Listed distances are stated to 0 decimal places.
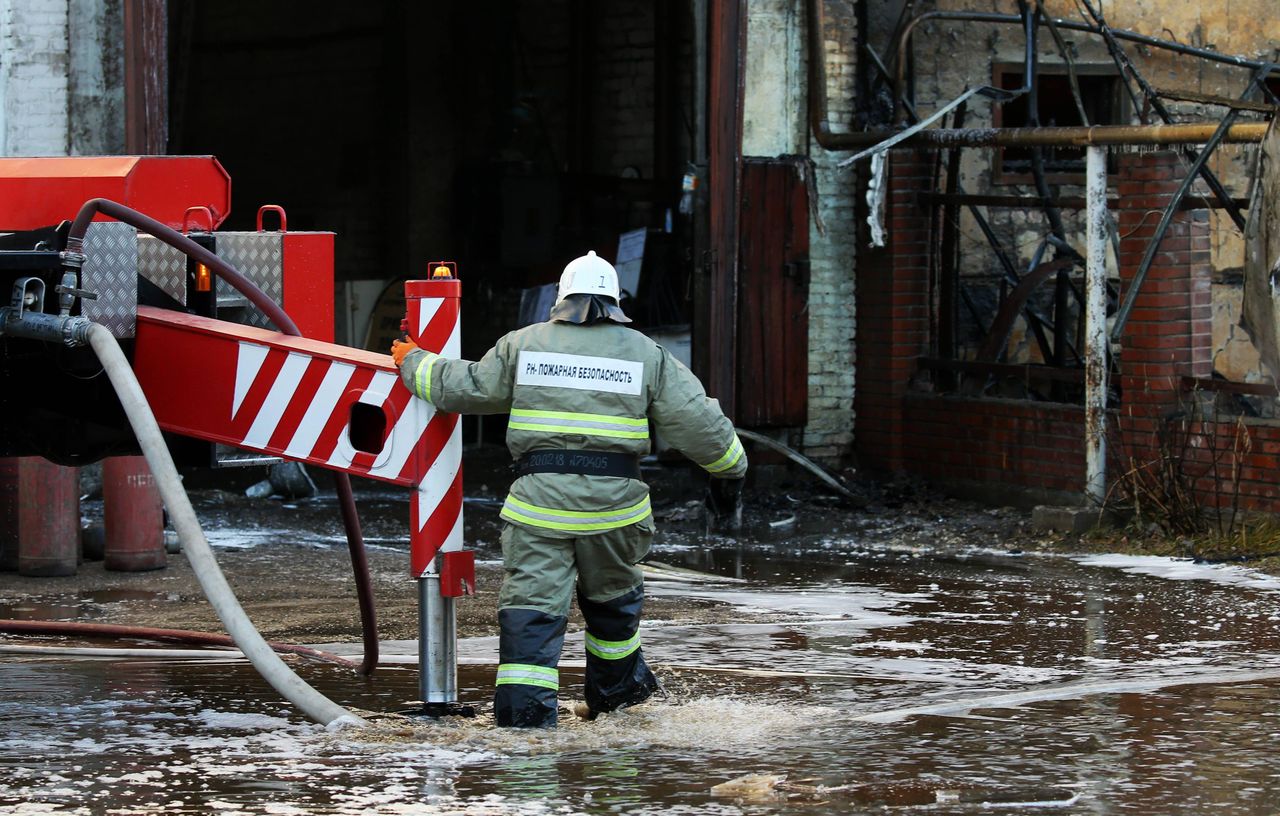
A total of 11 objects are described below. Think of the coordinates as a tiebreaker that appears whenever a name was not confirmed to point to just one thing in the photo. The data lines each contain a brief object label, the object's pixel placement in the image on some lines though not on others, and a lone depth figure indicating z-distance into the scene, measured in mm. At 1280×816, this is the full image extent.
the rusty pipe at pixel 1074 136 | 17781
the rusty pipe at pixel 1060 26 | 22609
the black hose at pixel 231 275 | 9859
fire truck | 9930
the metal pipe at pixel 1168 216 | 17609
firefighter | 10508
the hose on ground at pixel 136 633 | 12836
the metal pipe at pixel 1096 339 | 19328
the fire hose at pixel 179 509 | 9727
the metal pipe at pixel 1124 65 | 21312
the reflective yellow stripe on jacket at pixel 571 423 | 10656
